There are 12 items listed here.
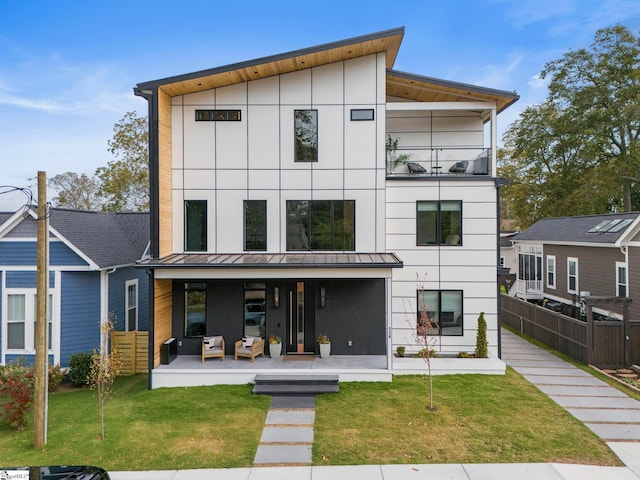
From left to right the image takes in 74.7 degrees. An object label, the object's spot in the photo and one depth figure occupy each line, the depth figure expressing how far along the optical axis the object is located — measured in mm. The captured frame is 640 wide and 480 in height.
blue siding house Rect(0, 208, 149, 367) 12539
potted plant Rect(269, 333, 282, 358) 12508
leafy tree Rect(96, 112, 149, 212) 27469
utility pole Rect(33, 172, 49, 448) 8039
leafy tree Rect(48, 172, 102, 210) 35094
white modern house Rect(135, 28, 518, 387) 13109
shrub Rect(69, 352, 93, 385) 11984
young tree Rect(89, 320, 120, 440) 8352
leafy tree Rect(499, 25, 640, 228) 26219
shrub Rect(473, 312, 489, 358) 13070
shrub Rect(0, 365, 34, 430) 8969
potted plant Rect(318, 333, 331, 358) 12594
